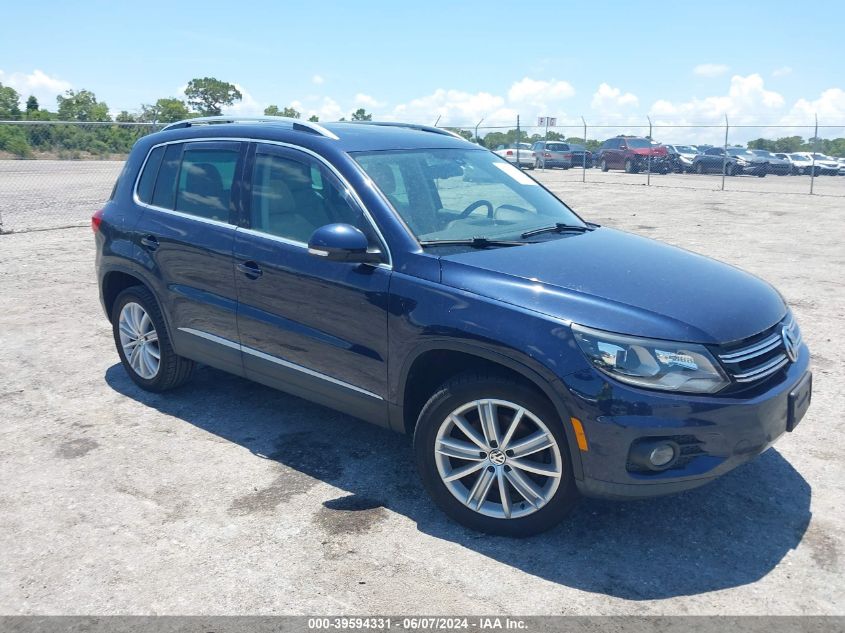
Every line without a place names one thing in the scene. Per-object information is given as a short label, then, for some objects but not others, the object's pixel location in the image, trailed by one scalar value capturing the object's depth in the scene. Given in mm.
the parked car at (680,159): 32719
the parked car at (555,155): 34906
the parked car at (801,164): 33938
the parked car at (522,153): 34500
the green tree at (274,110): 68312
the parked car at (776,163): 32531
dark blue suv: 3172
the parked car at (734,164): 31875
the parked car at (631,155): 32375
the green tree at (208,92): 86812
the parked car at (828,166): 33750
